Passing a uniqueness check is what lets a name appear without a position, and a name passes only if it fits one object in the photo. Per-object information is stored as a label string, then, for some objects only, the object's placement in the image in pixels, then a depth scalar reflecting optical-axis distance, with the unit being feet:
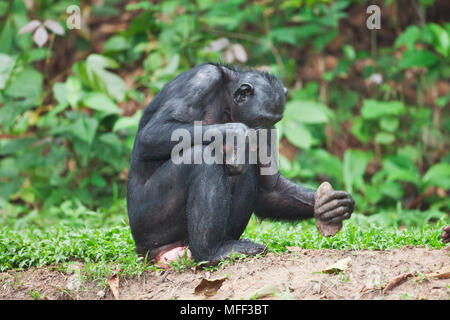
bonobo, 25.68
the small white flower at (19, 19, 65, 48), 43.01
